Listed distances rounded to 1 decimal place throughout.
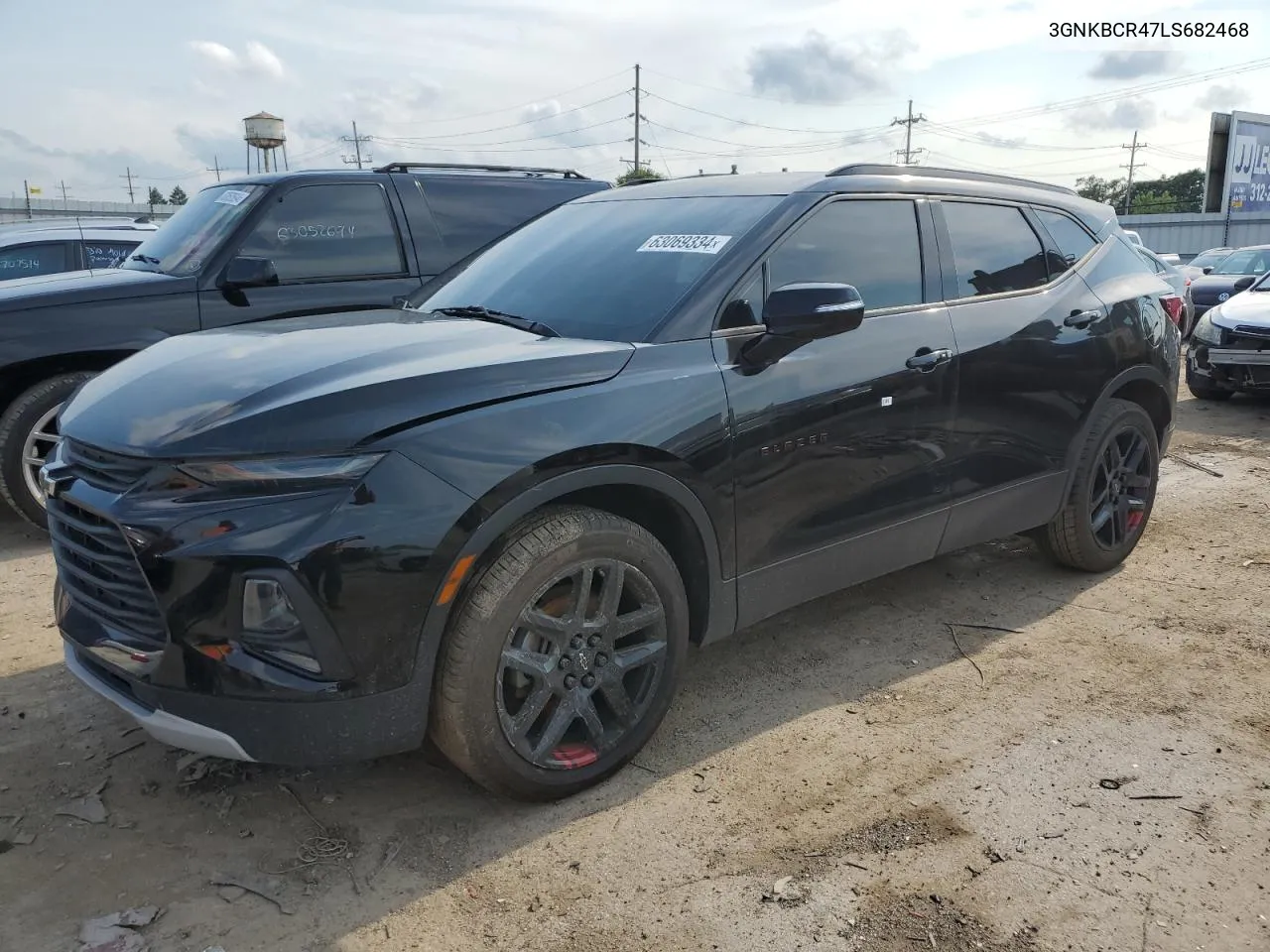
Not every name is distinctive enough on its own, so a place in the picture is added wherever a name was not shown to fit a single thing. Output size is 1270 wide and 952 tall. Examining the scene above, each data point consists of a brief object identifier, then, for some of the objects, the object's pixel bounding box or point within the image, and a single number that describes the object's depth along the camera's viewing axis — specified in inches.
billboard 1467.8
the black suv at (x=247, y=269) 203.5
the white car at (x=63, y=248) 328.8
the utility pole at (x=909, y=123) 2946.9
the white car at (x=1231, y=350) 357.4
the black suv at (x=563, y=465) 95.0
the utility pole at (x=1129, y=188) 3107.3
